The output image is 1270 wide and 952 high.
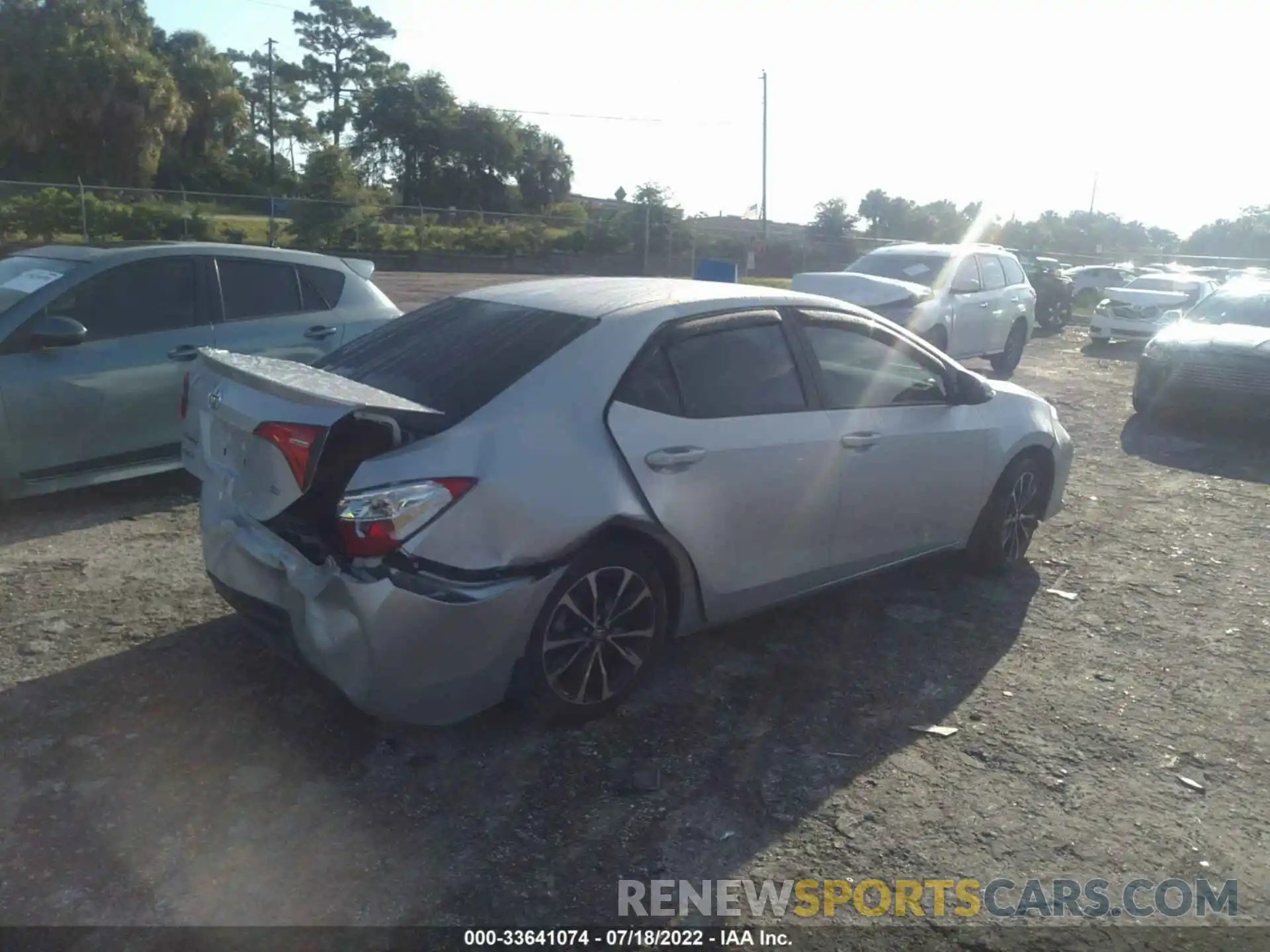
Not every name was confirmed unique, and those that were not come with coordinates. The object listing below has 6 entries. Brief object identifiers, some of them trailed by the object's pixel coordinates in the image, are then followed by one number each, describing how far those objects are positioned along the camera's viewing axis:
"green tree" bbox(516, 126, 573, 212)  57.22
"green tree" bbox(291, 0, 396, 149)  64.75
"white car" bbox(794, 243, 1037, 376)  11.84
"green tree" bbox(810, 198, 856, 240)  42.56
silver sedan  3.67
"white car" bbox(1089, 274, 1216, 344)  19.88
